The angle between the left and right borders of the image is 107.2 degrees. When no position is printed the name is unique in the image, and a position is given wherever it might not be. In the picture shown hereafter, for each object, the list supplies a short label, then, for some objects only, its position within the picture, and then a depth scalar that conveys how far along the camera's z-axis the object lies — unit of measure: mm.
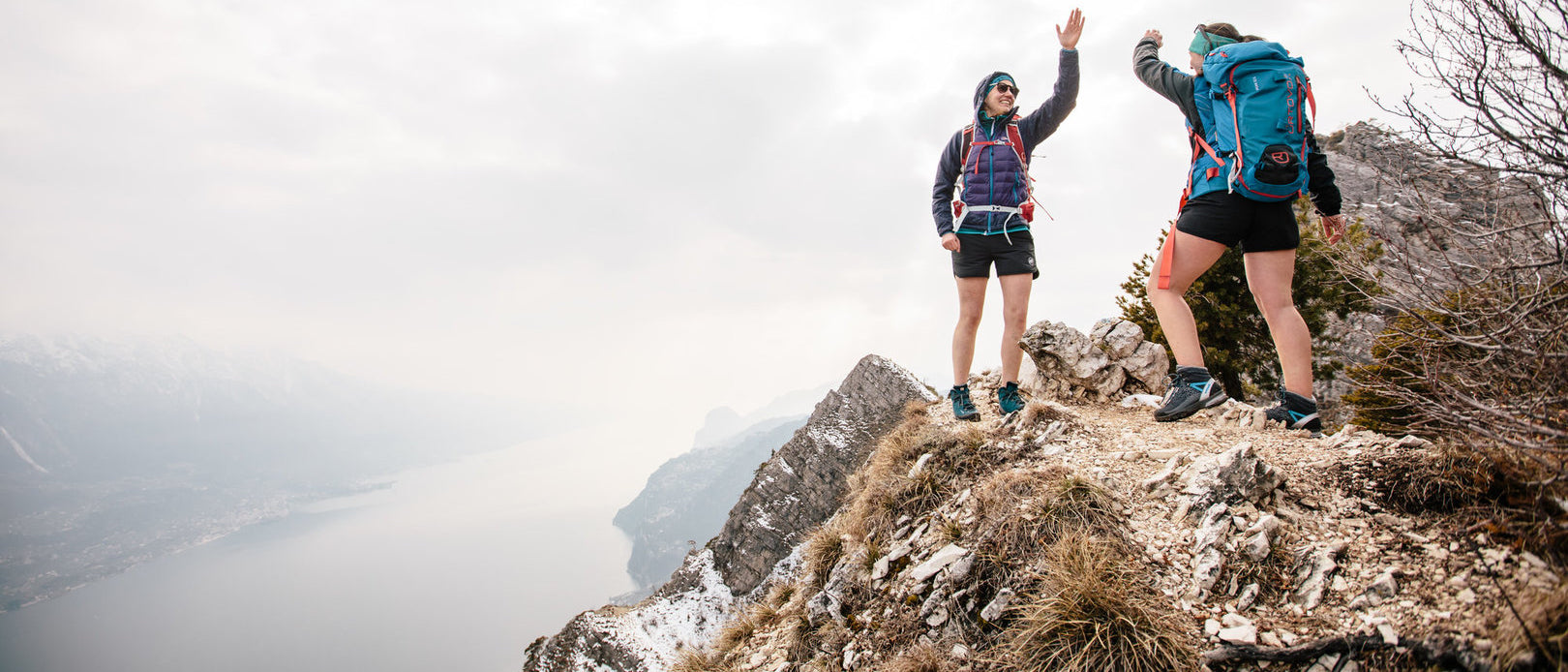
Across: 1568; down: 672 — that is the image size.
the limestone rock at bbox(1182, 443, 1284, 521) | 3180
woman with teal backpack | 3695
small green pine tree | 11883
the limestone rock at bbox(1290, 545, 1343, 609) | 2543
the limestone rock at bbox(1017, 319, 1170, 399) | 6762
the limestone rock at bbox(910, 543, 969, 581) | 3844
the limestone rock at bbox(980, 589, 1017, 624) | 3277
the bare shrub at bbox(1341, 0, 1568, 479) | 2373
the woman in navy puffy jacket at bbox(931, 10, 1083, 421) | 5574
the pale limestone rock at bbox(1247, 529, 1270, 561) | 2822
